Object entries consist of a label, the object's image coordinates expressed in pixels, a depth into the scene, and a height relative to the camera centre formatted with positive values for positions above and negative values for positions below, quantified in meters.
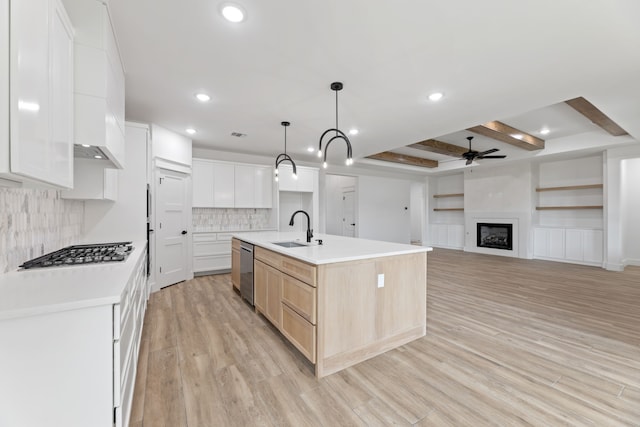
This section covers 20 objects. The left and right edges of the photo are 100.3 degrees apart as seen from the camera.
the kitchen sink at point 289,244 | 2.96 -0.34
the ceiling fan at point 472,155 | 5.57 +1.26
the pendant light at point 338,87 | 2.82 +1.37
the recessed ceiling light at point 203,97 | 3.12 +1.39
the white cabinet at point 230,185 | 5.07 +0.57
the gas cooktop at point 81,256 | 1.75 -0.33
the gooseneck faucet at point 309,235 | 2.99 -0.24
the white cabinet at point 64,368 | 1.06 -0.66
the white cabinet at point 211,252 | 5.02 -0.75
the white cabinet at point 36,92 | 1.00 +0.53
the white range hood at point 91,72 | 1.66 +0.89
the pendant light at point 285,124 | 4.09 +1.39
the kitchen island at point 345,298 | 2.03 -0.72
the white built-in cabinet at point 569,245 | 5.94 -0.68
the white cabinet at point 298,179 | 5.94 +0.79
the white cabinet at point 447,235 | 8.58 -0.68
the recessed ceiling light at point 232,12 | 1.79 +1.39
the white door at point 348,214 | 7.84 +0.01
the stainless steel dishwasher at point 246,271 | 3.28 -0.74
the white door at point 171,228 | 4.16 -0.25
